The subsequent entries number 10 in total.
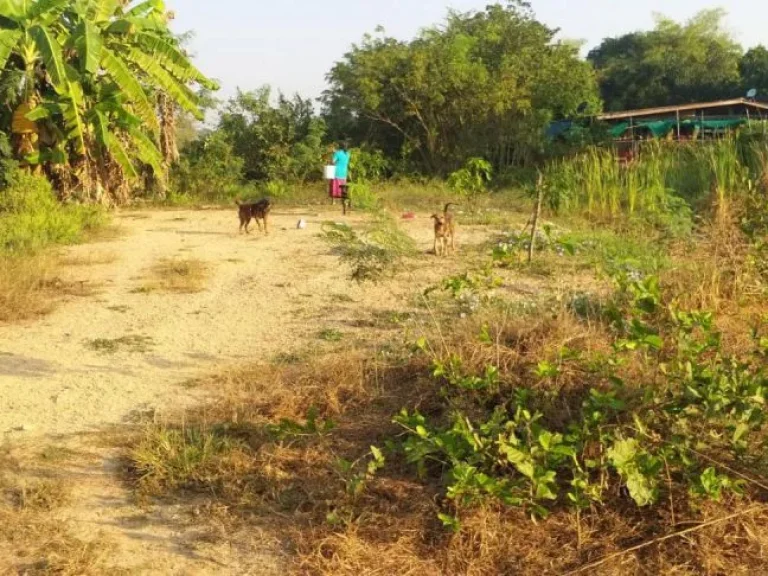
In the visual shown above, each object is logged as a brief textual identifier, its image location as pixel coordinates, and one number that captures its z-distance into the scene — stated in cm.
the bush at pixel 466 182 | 1323
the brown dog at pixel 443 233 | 873
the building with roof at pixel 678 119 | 1986
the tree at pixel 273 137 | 1947
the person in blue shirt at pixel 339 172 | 1438
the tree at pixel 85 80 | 1198
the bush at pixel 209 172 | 1794
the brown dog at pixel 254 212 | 1121
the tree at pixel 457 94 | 2000
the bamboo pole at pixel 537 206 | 677
